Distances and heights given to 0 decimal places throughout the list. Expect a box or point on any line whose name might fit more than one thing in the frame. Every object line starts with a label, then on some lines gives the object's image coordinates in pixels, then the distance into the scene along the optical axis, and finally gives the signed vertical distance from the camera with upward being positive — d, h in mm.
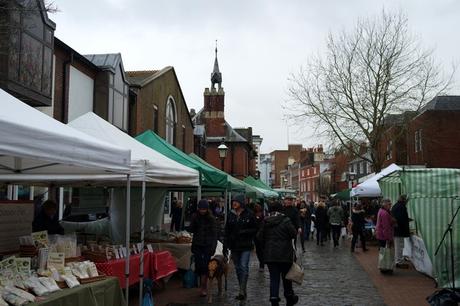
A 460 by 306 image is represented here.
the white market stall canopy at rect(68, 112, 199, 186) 8526 +759
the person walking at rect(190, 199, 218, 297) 9812 -625
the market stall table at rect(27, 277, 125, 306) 5312 -1044
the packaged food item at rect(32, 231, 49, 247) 6730 -483
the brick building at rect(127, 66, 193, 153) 25875 +5561
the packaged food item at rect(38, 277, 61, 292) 5508 -870
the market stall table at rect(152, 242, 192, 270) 11698 -1130
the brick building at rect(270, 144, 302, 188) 138000 +12383
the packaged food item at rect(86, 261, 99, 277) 6493 -845
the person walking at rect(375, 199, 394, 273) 13094 -566
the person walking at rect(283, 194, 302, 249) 12809 -197
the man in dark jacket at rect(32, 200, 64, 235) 9008 -310
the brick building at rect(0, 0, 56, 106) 13594 +3912
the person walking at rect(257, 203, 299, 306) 8156 -699
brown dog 9555 -1251
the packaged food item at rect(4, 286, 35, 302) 4984 -878
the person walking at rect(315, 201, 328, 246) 23219 -783
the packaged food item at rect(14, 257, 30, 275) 5629 -689
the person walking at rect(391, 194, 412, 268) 13320 -410
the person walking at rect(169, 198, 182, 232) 22391 -615
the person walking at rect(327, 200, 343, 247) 21953 -601
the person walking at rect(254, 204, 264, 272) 8562 -759
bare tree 29219 +5908
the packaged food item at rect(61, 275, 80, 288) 5895 -896
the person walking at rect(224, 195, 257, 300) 9391 -590
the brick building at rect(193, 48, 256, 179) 61969 +8551
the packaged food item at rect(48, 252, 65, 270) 6250 -702
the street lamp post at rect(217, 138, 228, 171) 23086 +2375
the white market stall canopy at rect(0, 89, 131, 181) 4524 +586
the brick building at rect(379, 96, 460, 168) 39656 +5221
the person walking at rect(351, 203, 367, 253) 19353 -731
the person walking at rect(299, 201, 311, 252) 23161 -662
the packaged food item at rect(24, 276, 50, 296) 5320 -870
